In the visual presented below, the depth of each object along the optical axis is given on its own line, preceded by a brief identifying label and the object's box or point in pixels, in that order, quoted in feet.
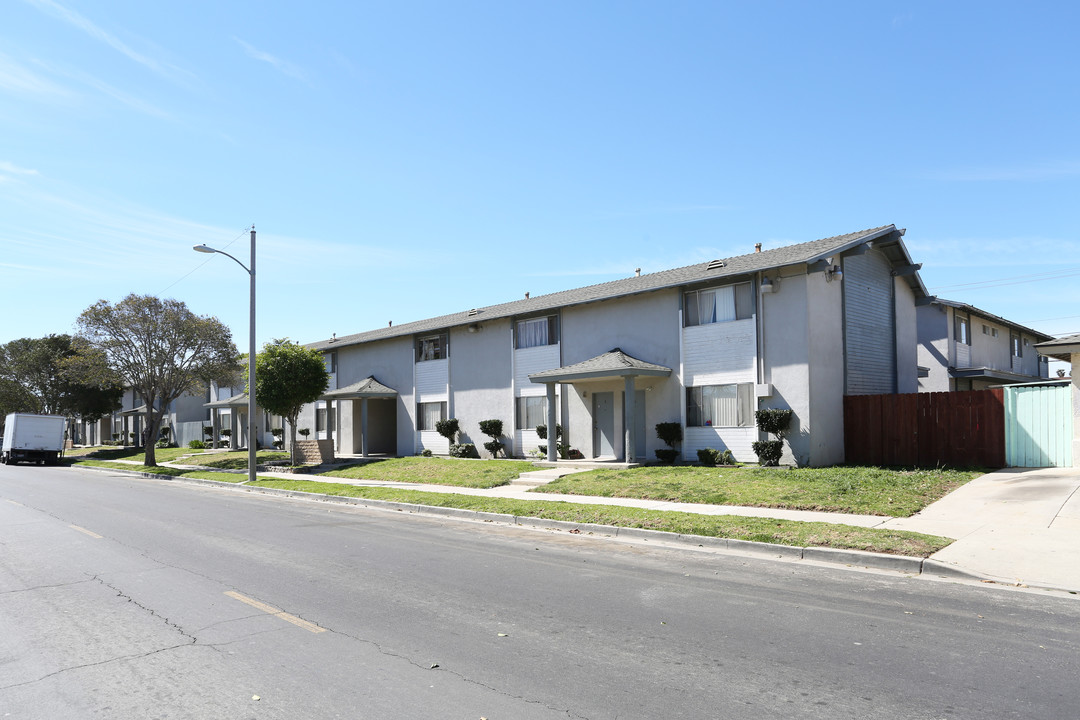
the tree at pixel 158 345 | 105.81
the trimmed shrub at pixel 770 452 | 64.18
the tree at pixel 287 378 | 94.32
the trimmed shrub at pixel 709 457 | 67.97
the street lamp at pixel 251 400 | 81.30
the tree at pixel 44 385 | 174.81
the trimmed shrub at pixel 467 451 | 93.20
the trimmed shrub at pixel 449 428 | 96.99
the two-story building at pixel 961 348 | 97.91
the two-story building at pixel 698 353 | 65.87
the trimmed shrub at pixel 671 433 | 72.54
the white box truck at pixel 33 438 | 130.00
